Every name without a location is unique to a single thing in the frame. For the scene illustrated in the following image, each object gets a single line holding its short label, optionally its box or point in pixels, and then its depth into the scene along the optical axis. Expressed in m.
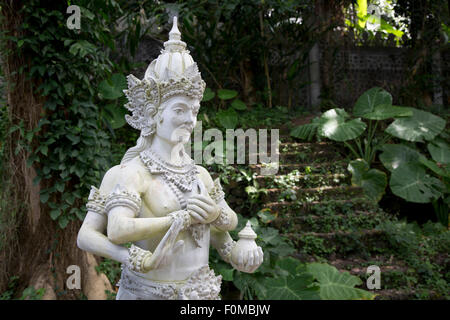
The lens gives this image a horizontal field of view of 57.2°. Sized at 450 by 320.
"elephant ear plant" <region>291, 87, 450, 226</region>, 5.96
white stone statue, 1.59
